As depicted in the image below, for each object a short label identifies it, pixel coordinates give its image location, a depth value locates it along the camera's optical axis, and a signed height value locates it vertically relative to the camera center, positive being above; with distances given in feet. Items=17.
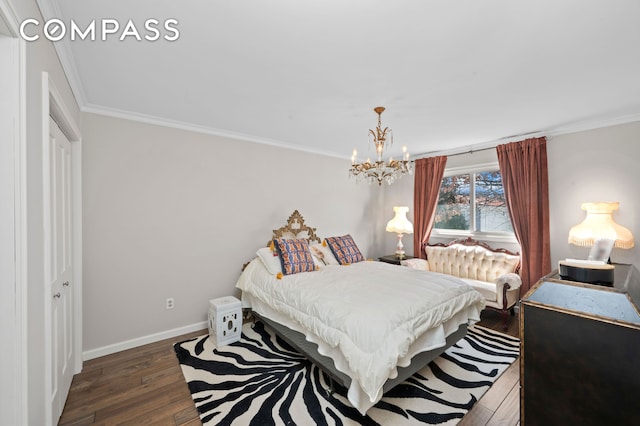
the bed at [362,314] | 5.98 -2.91
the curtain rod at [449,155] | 13.78 +3.29
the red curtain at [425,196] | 15.37 +0.88
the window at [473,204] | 13.53 +0.41
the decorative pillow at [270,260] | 10.54 -2.04
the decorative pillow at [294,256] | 10.64 -1.91
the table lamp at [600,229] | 9.09 -0.63
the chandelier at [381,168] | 8.93 +1.49
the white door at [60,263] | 5.67 -1.25
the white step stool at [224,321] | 9.49 -4.08
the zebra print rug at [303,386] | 6.28 -4.92
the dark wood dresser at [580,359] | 3.59 -2.19
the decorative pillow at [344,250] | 12.68 -1.93
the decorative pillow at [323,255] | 12.55 -2.14
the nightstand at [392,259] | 15.60 -2.91
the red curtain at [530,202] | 11.66 +0.40
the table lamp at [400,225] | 15.48 -0.84
